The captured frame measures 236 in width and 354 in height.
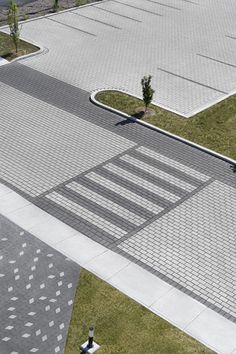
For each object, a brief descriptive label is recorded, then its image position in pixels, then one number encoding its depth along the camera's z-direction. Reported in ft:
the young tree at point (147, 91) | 80.33
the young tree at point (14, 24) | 99.71
